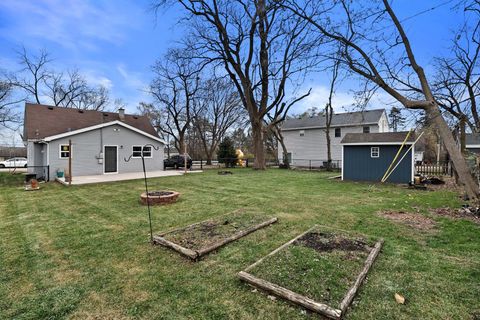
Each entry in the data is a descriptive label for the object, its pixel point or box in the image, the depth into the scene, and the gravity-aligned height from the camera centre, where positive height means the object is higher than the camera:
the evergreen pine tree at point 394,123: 33.78 +4.39
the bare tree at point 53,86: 23.73 +7.68
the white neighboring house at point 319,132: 22.84 +2.24
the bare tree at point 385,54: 7.08 +3.43
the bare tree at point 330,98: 19.33 +4.69
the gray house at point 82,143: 13.01 +0.73
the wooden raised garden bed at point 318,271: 2.41 -1.43
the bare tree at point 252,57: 16.42 +7.26
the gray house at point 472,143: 23.28 +0.94
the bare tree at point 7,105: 22.03 +4.80
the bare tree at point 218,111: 27.36 +5.22
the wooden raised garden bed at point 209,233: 3.65 -1.40
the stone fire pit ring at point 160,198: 6.76 -1.22
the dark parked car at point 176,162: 20.39 -0.60
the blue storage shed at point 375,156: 11.38 -0.13
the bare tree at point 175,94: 24.42 +6.74
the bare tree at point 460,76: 9.96 +3.87
